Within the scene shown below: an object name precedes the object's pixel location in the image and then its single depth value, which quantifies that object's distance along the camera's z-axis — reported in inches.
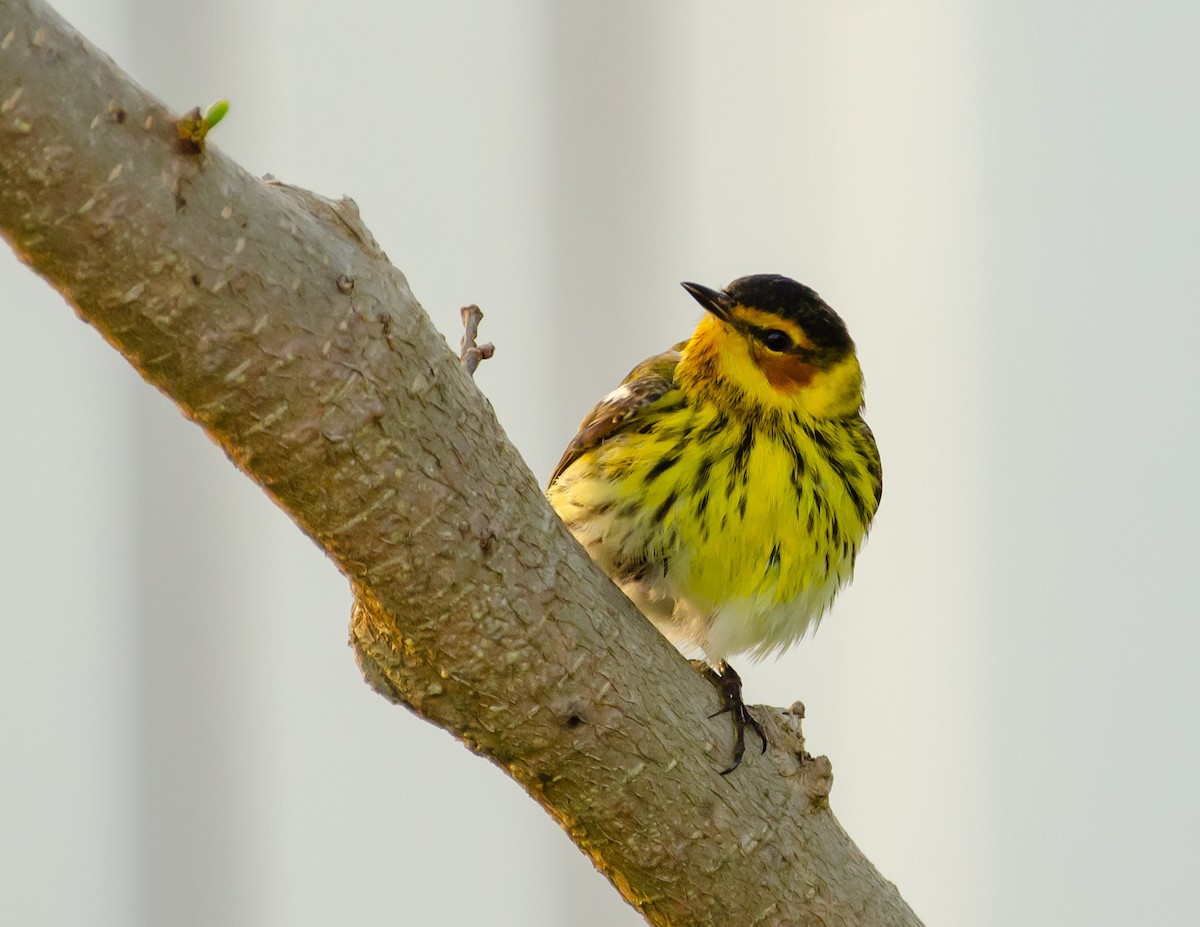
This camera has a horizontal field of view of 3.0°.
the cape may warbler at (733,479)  140.2
